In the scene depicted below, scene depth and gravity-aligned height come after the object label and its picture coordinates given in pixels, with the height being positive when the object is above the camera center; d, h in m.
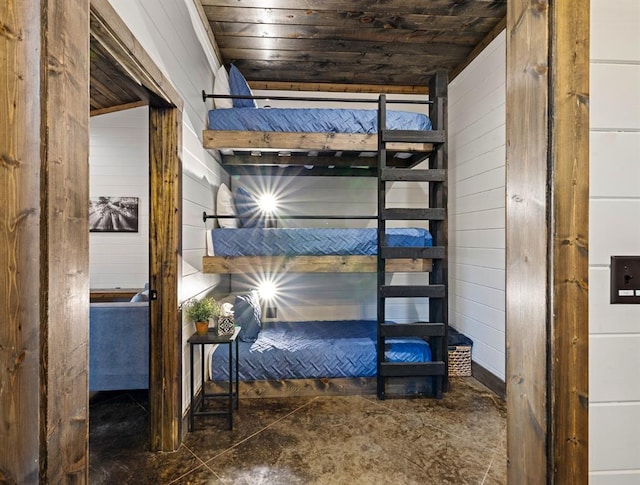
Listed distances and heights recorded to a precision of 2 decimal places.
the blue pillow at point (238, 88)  3.07 +1.46
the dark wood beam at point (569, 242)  0.72 +0.00
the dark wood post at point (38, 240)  0.71 +0.00
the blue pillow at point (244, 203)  3.21 +0.38
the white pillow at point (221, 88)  3.02 +1.42
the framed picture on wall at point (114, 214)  4.22 +0.36
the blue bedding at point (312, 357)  2.77 -0.99
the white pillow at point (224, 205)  3.06 +0.35
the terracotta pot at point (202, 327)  2.33 -0.61
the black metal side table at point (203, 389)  2.28 -1.08
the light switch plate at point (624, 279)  0.74 -0.08
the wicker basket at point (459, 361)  3.20 -1.16
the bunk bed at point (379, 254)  2.80 -0.11
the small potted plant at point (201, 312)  2.30 -0.50
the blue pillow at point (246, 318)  2.94 -0.69
